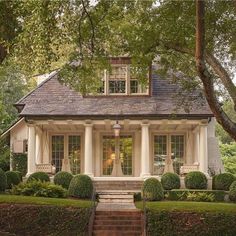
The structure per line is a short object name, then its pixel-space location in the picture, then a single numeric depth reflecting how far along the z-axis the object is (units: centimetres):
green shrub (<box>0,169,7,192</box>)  1743
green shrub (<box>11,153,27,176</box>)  2211
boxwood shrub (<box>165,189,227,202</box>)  1738
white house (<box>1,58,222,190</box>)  2009
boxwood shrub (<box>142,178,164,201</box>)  1679
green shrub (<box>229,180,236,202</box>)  1723
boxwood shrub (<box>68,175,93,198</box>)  1710
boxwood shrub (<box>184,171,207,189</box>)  1870
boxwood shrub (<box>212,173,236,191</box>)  1864
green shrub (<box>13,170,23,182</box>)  1957
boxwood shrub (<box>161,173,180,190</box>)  1851
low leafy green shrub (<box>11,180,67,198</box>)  1679
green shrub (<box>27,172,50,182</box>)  1854
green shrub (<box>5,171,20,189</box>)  1877
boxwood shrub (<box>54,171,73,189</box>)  1849
